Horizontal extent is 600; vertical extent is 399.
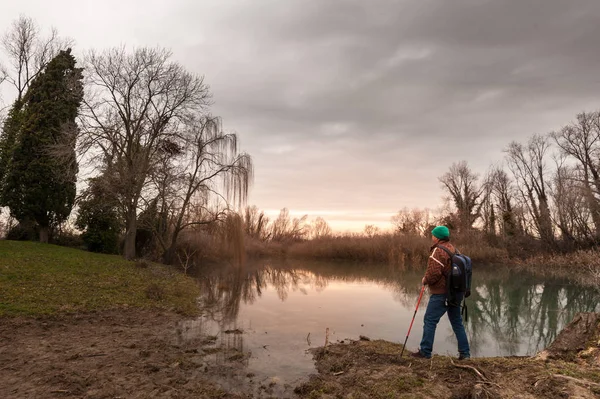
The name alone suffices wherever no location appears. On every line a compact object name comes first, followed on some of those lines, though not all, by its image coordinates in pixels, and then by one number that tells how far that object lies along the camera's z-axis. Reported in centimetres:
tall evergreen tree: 1778
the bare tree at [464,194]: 3994
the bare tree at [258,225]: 3957
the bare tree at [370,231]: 3333
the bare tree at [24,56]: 2342
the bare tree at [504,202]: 3578
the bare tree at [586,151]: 2791
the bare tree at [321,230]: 3660
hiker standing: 533
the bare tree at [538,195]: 3241
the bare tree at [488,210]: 3683
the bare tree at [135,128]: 1830
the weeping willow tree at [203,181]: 2063
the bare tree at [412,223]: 3529
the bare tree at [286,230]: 4021
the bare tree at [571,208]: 2902
